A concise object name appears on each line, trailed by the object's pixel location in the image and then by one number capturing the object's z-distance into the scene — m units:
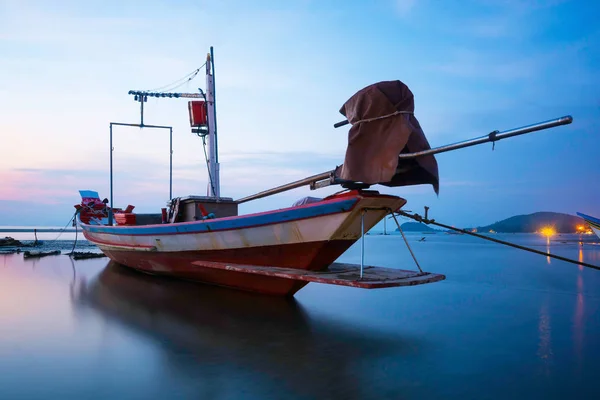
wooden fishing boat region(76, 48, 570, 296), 6.45
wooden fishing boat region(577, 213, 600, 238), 29.77
